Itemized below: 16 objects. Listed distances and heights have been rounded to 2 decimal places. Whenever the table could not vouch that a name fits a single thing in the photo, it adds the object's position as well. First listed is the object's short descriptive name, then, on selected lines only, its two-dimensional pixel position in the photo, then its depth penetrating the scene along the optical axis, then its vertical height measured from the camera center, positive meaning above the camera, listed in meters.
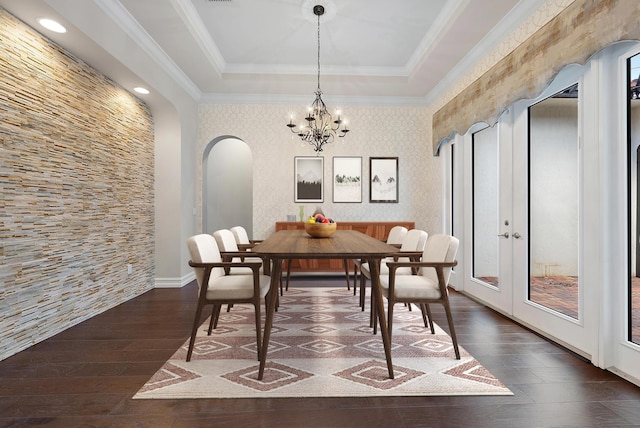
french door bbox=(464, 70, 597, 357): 2.57 -0.03
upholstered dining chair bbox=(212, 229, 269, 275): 2.77 -0.29
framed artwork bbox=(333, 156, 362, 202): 5.71 +0.63
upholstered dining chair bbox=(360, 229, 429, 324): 2.97 -0.31
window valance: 2.03 +1.19
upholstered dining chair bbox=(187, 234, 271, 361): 2.37 -0.51
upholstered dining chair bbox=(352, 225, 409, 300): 3.70 -0.25
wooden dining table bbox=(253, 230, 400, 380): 2.15 -0.26
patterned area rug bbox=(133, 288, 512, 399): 2.01 -1.01
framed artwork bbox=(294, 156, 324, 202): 5.69 +0.53
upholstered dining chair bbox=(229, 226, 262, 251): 3.44 -0.28
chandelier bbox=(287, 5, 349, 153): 3.50 +1.33
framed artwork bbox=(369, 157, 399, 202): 5.73 +0.56
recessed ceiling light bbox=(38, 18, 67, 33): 2.60 +1.45
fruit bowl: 3.24 -0.14
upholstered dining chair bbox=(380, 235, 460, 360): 2.39 -0.51
